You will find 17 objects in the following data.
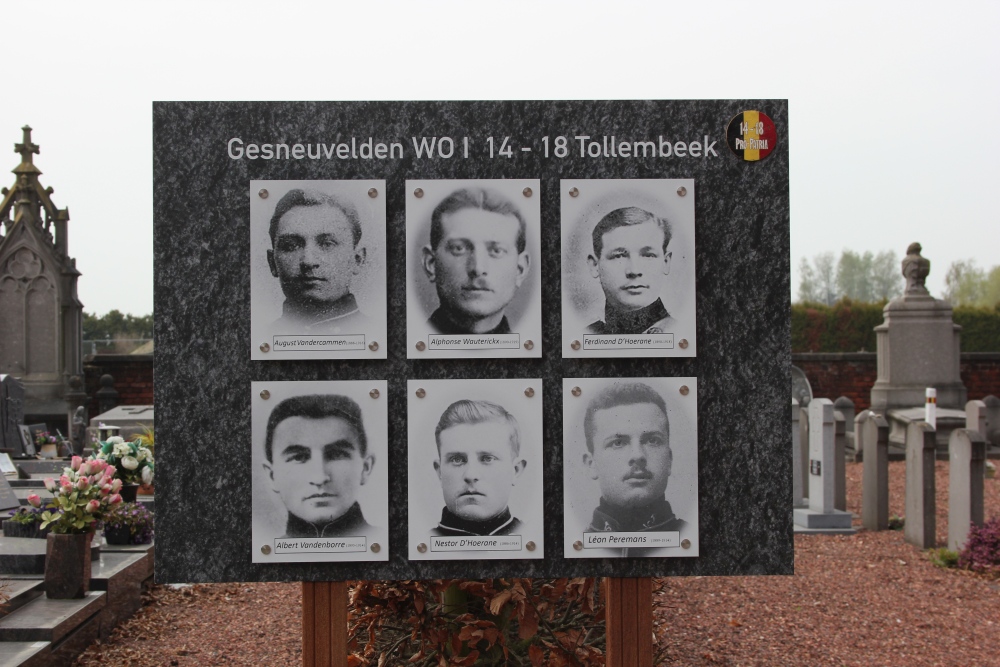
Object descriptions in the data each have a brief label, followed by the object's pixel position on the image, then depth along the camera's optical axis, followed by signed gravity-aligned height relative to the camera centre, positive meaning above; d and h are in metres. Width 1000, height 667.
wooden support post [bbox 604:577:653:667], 2.82 -0.87
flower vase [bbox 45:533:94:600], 5.49 -1.34
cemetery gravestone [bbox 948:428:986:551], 7.68 -1.20
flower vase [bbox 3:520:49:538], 6.44 -1.30
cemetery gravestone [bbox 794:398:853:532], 9.39 -1.44
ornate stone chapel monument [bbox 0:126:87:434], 14.89 +0.76
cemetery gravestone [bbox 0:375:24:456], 12.20 -0.90
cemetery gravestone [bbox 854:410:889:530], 9.24 -1.36
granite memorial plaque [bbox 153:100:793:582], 2.68 +0.12
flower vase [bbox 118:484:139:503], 7.62 -1.22
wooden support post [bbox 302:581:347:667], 2.78 -0.86
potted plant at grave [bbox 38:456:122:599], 5.50 -1.08
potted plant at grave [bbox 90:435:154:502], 7.64 -0.98
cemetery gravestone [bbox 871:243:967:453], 15.38 -0.16
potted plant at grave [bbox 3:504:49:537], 6.41 -1.26
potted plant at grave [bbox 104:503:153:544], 6.78 -1.36
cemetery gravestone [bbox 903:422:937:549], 8.17 -1.32
